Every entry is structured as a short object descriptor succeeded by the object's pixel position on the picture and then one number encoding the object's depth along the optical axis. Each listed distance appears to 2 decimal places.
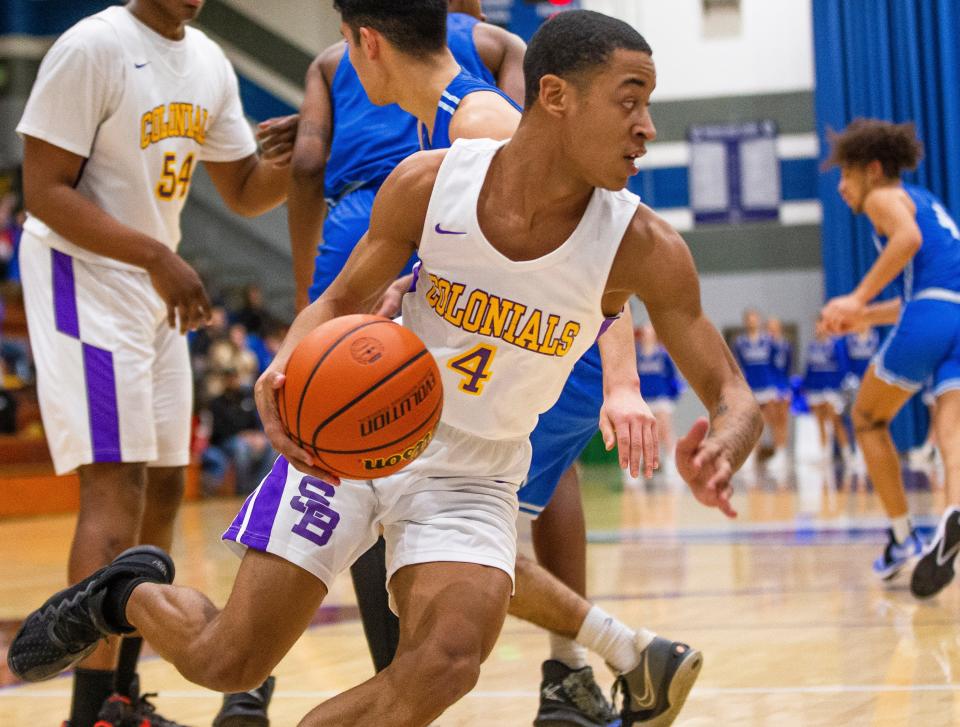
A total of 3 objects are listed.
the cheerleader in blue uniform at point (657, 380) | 17.08
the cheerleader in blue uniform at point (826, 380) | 18.23
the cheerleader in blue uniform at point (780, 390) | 17.88
